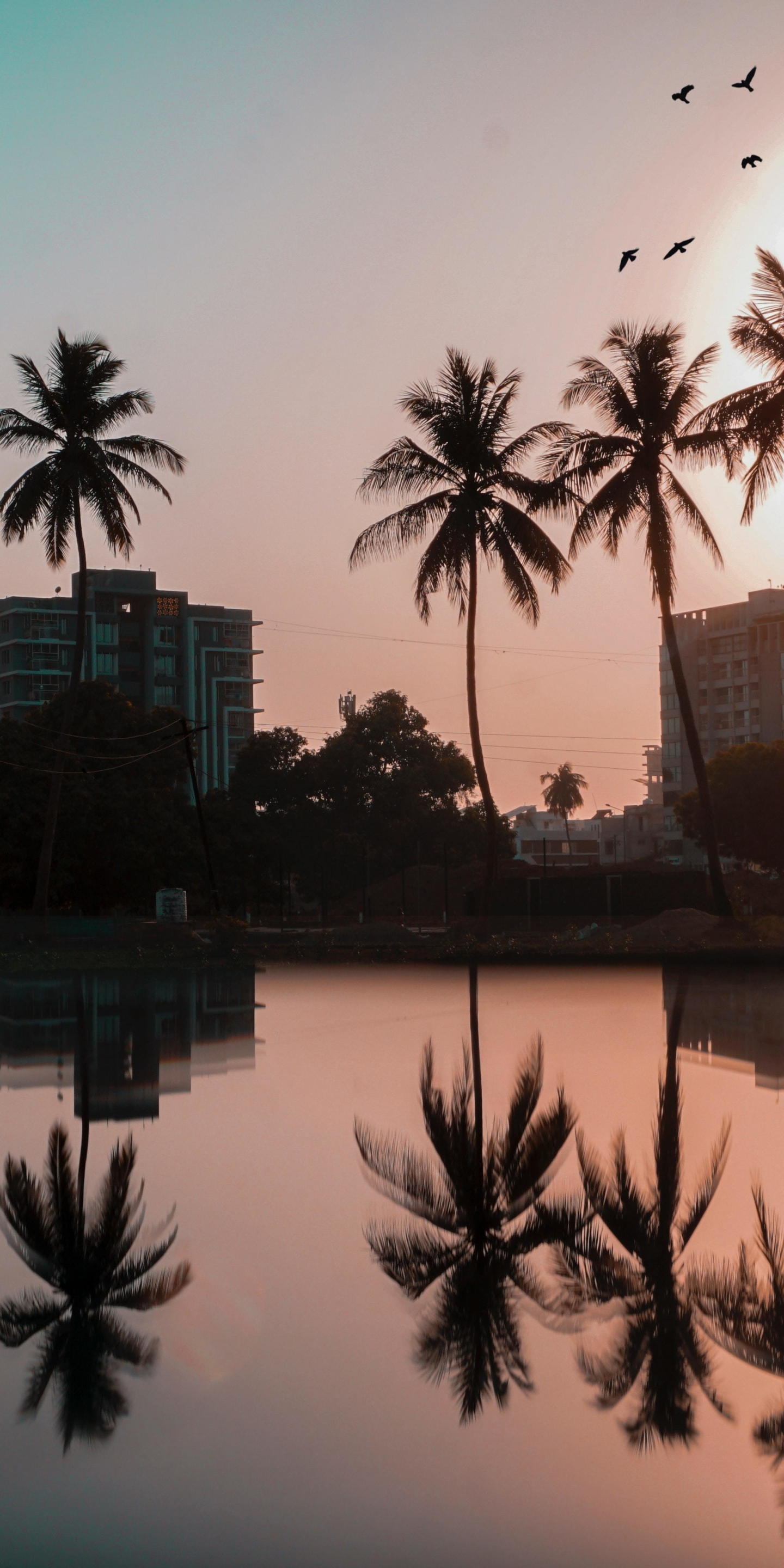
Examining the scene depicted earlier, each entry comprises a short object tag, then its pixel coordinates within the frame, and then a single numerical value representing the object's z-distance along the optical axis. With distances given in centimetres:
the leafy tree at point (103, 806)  4856
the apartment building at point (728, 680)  12206
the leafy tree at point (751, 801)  7025
